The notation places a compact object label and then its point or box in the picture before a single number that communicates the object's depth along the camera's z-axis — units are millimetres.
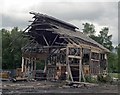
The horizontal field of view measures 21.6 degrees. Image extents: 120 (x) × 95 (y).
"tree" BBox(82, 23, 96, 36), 74438
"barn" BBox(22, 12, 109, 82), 35562
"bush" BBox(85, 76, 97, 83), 35572
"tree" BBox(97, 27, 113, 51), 72025
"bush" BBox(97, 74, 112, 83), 38688
